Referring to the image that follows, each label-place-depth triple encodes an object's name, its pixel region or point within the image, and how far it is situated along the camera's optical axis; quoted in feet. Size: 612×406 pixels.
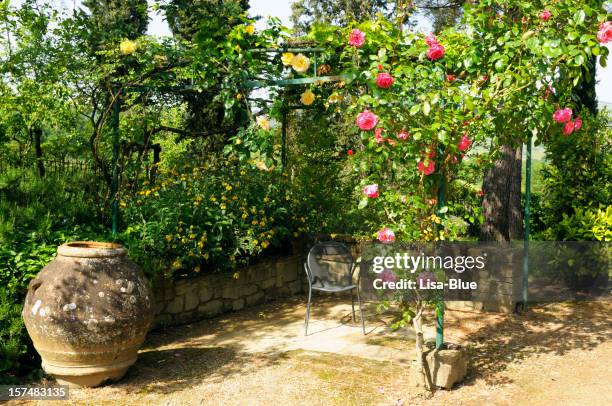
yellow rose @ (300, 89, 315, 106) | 17.32
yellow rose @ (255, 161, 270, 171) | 18.85
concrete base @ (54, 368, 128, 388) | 12.14
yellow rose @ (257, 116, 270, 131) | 16.22
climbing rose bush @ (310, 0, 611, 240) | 11.91
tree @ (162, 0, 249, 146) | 16.44
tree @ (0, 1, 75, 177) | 17.74
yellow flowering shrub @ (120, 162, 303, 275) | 16.72
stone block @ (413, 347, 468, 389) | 12.19
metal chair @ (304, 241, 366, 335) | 18.50
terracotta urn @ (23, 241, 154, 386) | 11.66
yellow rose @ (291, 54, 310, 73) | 16.10
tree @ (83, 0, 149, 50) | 17.89
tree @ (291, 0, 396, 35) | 52.21
